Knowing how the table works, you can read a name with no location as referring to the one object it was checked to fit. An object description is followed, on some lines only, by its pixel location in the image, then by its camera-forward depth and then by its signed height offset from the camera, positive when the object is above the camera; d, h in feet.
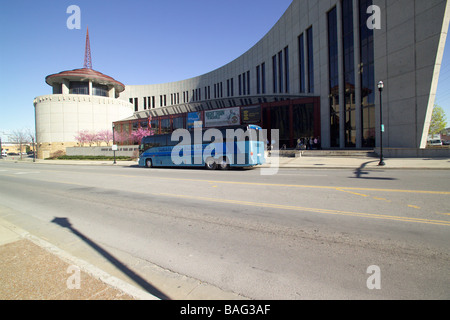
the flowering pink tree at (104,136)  184.44 +15.63
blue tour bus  51.34 +1.10
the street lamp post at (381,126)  48.67 +4.93
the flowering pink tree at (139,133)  142.51 +13.48
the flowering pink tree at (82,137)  182.50 +15.22
